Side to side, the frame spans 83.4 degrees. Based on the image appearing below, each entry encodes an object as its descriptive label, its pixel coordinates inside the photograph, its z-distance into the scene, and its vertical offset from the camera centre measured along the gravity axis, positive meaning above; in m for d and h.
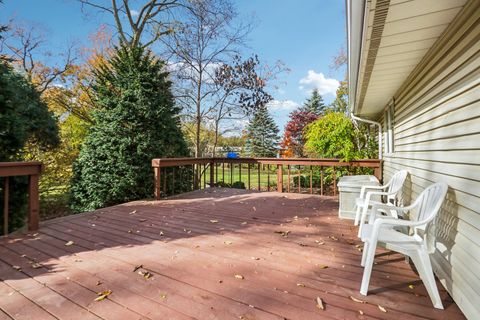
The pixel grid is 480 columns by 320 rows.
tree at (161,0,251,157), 8.88 +3.78
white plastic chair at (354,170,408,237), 3.08 -0.35
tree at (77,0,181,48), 9.59 +5.29
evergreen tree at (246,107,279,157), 23.18 +2.00
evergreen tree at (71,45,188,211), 5.13 +0.52
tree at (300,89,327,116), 24.86 +5.67
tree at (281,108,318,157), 19.58 +2.32
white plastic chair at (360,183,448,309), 1.72 -0.53
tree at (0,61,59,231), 4.26 +0.40
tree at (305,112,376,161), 7.02 +0.67
